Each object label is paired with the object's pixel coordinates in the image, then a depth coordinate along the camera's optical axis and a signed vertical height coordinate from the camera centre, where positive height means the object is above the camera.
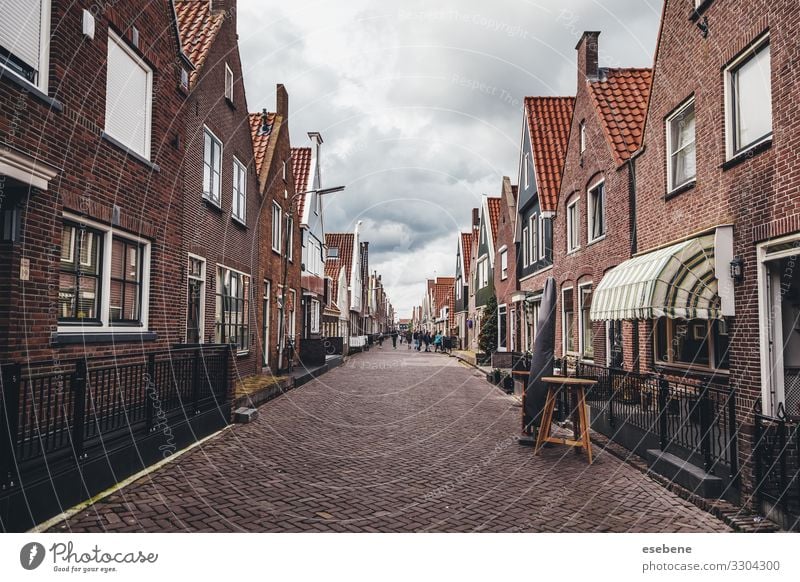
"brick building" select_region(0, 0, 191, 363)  6.22 +2.03
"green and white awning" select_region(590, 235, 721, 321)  8.38 +0.58
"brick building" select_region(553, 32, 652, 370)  13.23 +3.50
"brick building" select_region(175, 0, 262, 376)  12.50 +3.51
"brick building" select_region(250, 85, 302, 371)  18.62 +3.57
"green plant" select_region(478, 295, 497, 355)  27.44 -0.79
